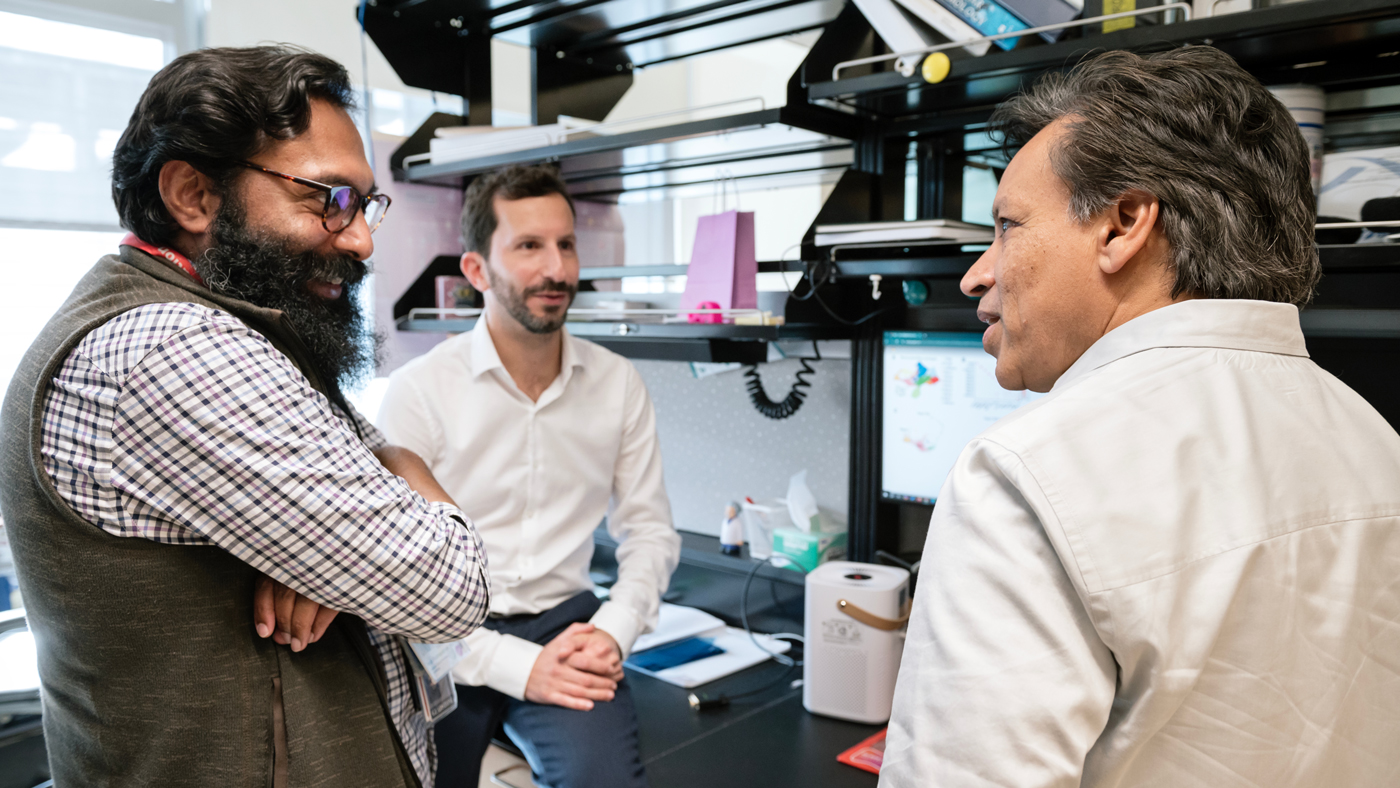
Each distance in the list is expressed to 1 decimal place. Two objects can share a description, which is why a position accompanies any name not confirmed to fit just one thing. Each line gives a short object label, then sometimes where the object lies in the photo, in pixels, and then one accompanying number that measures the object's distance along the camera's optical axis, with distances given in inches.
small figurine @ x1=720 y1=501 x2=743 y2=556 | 79.0
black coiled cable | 74.9
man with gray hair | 23.8
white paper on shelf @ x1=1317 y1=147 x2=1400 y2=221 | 43.6
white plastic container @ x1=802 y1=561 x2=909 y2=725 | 58.6
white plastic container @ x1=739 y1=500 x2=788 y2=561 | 75.7
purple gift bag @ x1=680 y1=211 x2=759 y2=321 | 63.4
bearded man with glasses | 32.0
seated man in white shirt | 58.8
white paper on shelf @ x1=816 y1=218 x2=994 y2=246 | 51.2
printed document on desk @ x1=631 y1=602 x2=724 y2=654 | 72.1
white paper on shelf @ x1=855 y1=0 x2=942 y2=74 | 50.3
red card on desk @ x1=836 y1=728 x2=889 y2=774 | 53.1
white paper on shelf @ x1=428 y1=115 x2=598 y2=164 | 67.1
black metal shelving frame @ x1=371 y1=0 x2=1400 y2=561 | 41.6
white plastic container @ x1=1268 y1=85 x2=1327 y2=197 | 44.8
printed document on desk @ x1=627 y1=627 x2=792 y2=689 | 65.5
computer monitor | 61.7
